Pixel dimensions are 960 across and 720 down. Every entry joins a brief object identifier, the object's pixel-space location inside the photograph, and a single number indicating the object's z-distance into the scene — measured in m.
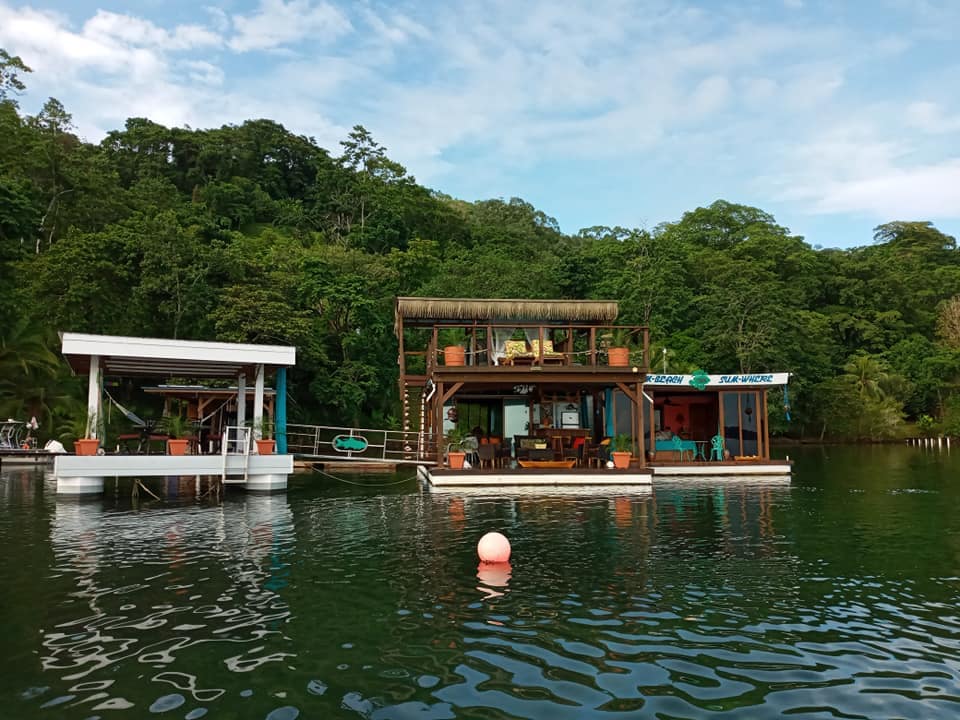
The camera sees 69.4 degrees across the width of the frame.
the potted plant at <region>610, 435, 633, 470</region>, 20.50
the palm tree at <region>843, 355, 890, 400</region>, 48.62
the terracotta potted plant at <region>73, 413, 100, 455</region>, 16.86
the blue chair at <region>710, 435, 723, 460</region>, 25.09
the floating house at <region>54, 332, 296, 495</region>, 16.80
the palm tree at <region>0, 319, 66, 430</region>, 29.53
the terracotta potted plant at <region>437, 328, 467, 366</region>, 20.38
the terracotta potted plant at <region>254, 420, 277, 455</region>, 18.69
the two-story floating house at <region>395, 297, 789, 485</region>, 20.17
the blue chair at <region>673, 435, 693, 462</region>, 25.06
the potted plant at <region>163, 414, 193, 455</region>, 17.59
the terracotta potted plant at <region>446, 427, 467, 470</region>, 20.62
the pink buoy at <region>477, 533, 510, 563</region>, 9.51
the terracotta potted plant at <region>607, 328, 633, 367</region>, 20.39
